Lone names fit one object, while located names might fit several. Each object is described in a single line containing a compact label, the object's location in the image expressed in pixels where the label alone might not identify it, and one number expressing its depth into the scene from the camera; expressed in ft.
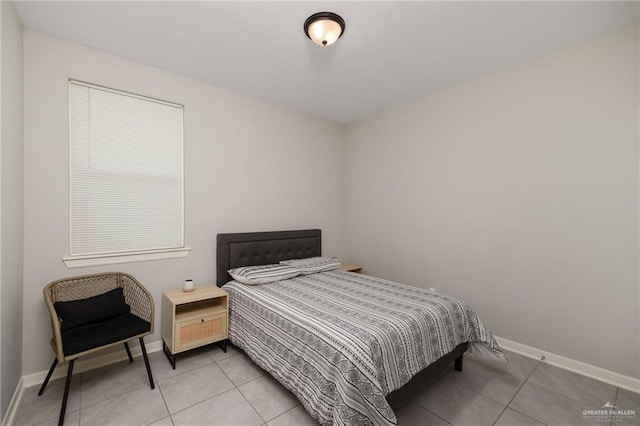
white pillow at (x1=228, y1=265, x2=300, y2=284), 9.02
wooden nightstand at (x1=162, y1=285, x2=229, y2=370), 7.77
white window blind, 7.54
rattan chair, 5.83
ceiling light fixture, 6.33
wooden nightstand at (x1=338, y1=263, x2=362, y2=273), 12.41
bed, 4.93
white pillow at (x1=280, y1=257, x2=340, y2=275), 10.41
